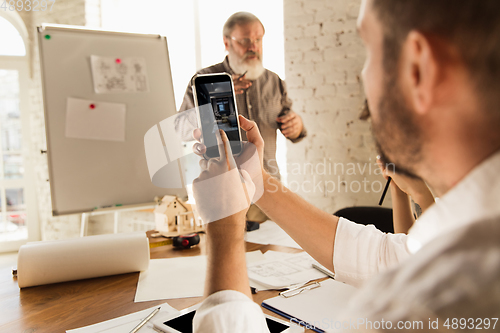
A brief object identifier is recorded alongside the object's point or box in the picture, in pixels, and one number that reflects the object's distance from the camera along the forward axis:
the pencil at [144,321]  0.59
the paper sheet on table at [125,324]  0.60
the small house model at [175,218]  1.22
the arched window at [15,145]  3.08
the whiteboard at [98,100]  1.88
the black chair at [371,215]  1.37
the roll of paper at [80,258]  0.80
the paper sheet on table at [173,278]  0.75
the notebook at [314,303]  0.60
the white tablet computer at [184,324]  0.56
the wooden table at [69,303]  0.63
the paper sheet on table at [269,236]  1.13
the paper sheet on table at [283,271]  0.78
